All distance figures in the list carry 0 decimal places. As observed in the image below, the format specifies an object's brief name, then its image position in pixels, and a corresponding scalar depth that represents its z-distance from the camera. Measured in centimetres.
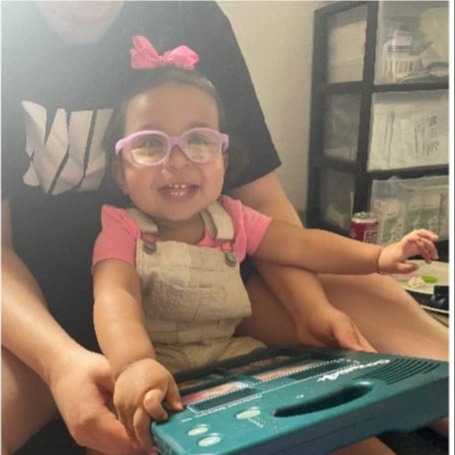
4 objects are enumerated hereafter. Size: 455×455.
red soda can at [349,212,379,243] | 97
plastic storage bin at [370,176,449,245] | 107
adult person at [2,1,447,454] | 54
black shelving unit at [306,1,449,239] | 101
